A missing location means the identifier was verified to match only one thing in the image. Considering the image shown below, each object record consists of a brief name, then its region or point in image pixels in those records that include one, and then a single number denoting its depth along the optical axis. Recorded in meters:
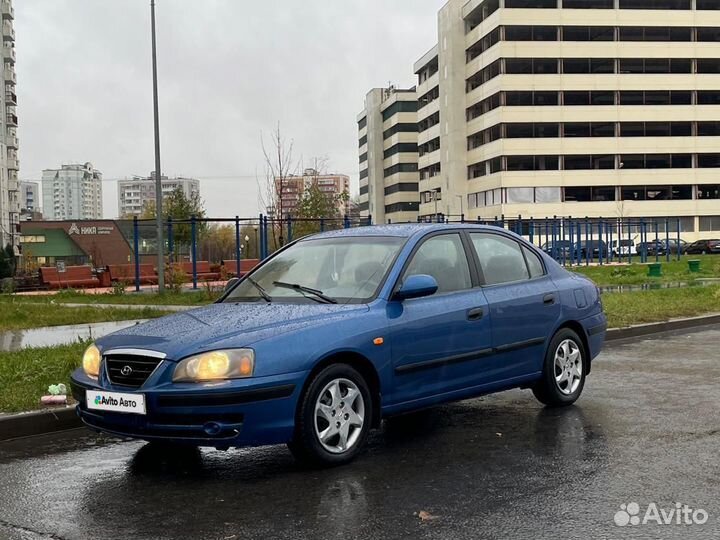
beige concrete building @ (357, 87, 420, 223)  113.75
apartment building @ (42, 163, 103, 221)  195.95
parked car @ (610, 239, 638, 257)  56.31
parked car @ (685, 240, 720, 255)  62.19
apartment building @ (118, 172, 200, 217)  175.88
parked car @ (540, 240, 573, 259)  40.47
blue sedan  5.23
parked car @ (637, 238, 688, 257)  58.28
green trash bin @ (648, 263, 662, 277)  29.25
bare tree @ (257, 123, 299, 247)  32.03
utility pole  22.81
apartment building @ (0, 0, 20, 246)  83.88
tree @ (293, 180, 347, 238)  47.56
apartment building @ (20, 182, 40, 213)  194.38
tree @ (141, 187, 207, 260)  51.03
